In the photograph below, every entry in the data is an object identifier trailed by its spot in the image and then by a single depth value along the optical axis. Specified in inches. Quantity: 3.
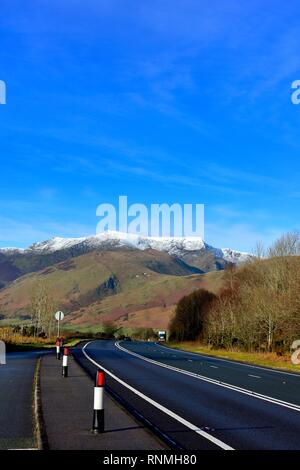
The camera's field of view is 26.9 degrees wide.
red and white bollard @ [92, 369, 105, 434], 393.1
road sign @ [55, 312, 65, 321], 1563.2
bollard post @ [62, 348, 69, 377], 812.6
